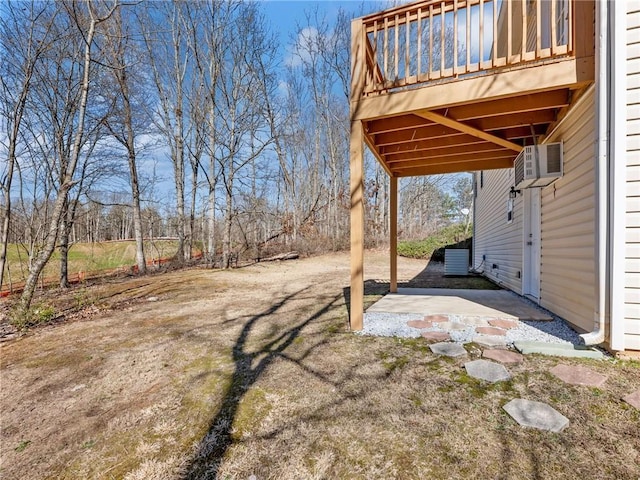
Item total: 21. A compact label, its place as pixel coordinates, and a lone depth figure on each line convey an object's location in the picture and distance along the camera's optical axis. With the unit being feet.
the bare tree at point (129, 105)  24.94
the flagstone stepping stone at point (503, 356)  7.77
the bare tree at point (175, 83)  34.96
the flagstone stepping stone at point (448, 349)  8.29
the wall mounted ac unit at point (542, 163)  11.04
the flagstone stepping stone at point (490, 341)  8.76
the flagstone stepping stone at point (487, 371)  6.93
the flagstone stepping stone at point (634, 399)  5.69
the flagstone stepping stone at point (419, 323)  10.78
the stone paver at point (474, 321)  10.72
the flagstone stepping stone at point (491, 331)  9.80
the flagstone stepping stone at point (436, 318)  11.33
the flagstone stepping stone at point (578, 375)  6.51
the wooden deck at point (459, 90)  8.31
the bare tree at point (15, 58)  15.79
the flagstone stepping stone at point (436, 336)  9.41
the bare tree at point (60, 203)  13.48
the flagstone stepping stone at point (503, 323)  10.48
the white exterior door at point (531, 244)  13.91
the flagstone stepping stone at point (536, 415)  5.24
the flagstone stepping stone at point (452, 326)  10.36
